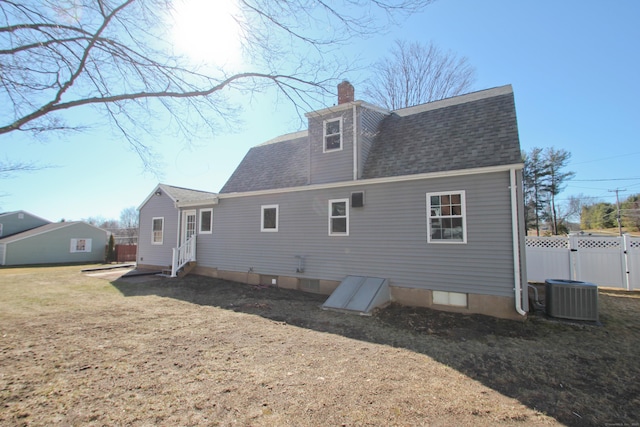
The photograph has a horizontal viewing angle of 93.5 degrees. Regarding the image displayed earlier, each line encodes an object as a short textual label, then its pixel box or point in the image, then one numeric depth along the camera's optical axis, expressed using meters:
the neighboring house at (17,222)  25.27
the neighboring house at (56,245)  21.81
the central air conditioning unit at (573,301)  6.29
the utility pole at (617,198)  33.89
